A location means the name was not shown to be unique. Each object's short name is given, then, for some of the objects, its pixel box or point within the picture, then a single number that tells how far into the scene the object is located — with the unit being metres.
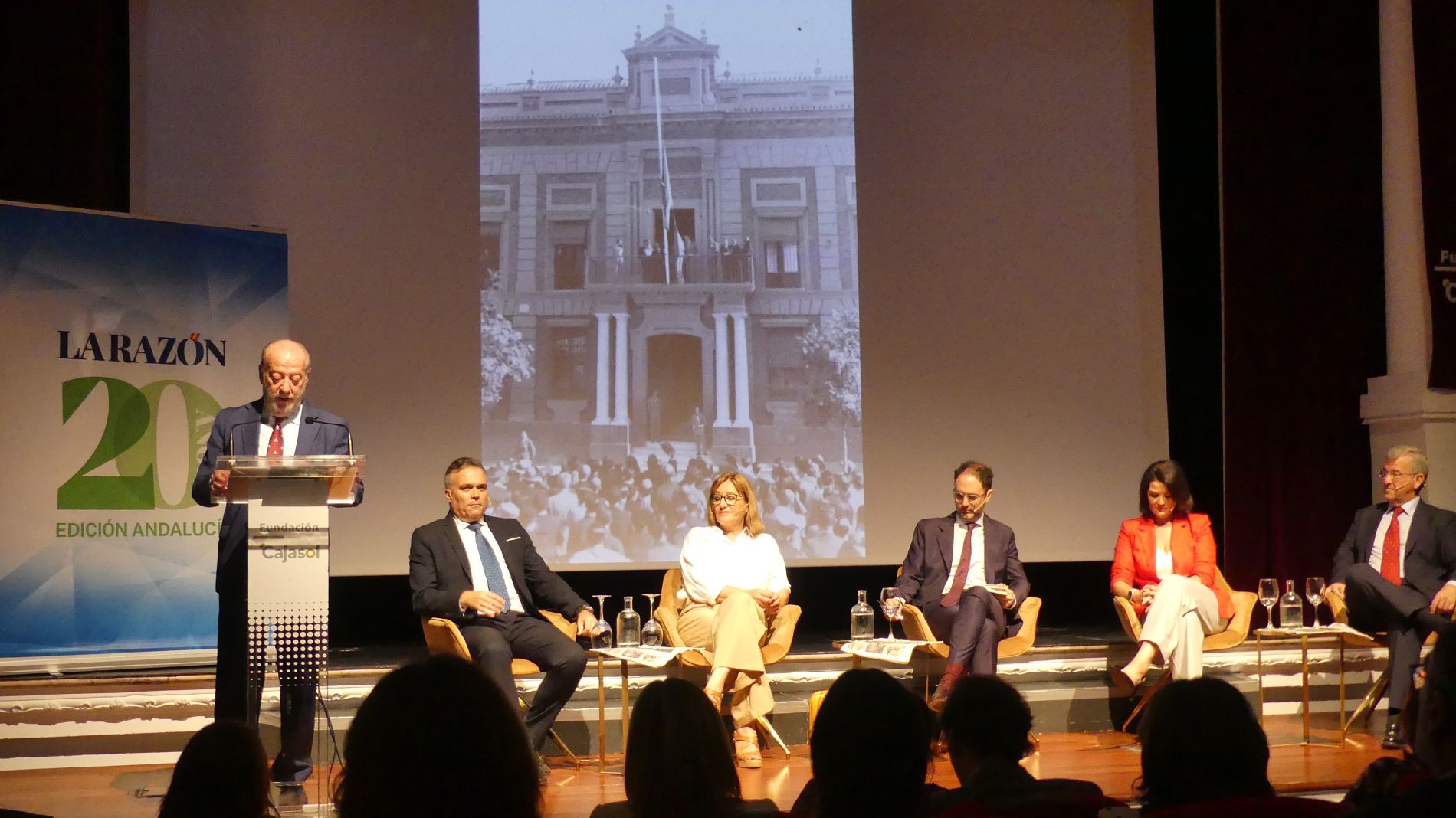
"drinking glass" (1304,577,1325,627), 5.27
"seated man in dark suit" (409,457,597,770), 4.55
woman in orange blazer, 5.10
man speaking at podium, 3.84
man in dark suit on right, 5.11
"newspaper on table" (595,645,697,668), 4.76
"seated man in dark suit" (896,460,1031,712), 5.22
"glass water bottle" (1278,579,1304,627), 5.37
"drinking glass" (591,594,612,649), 4.65
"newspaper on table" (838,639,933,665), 4.91
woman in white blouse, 4.81
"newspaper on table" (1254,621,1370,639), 5.28
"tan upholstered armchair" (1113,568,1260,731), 5.31
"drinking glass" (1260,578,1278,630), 5.20
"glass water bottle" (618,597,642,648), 4.93
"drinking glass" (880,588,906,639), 5.05
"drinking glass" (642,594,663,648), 4.92
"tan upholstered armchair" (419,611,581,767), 4.52
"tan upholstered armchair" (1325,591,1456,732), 5.29
